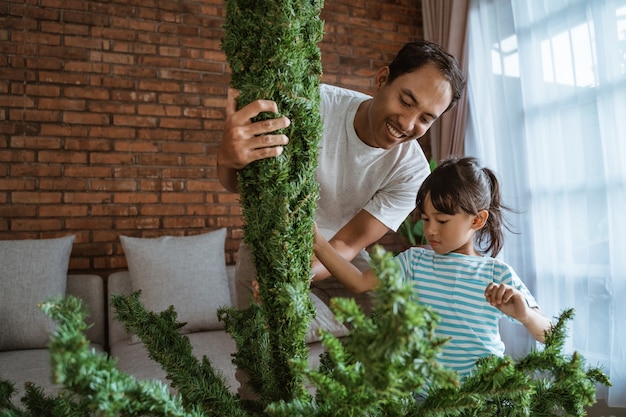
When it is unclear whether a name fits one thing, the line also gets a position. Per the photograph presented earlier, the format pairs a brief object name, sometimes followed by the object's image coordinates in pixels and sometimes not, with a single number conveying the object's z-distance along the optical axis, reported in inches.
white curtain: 106.3
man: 56.6
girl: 55.1
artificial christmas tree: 18.4
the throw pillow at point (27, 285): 108.4
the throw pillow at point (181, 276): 118.6
